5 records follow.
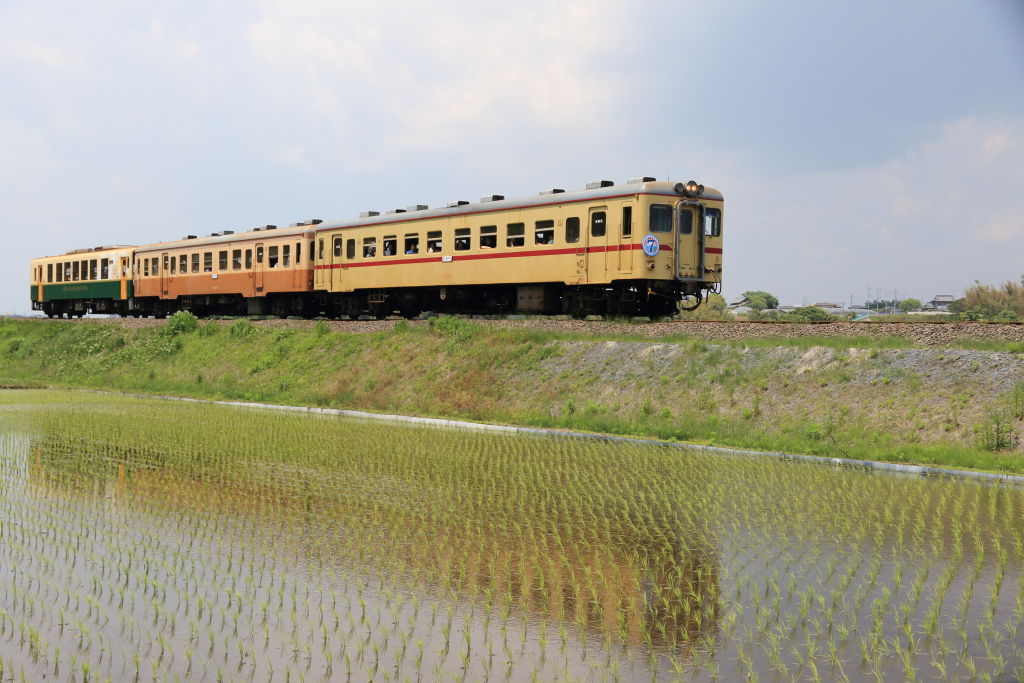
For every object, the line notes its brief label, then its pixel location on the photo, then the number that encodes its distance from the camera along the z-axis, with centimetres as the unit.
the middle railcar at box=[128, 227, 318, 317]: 3538
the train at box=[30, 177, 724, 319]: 2345
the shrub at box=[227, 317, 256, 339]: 3456
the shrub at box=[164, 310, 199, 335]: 3709
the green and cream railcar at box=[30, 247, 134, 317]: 4566
